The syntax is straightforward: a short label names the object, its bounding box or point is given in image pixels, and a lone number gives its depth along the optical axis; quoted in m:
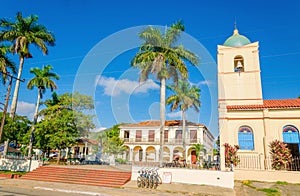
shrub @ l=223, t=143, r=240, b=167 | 14.61
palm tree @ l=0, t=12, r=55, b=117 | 21.34
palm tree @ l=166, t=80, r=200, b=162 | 26.45
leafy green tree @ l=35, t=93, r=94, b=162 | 20.28
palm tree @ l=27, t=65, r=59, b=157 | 24.55
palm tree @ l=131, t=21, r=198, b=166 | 14.41
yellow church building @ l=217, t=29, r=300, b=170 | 15.42
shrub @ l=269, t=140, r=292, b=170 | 13.78
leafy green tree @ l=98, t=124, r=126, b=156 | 26.67
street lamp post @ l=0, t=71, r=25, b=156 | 14.27
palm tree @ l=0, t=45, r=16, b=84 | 19.19
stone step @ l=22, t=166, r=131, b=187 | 13.16
